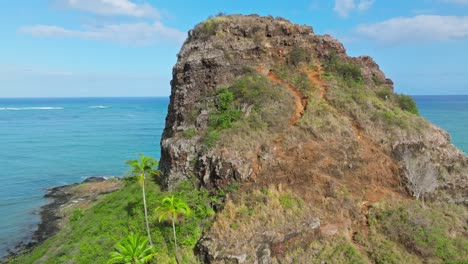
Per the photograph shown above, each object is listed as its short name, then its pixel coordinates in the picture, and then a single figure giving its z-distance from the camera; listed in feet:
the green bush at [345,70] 151.94
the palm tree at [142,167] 102.22
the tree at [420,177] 115.34
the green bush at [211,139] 118.15
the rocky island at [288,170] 100.17
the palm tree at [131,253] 85.87
